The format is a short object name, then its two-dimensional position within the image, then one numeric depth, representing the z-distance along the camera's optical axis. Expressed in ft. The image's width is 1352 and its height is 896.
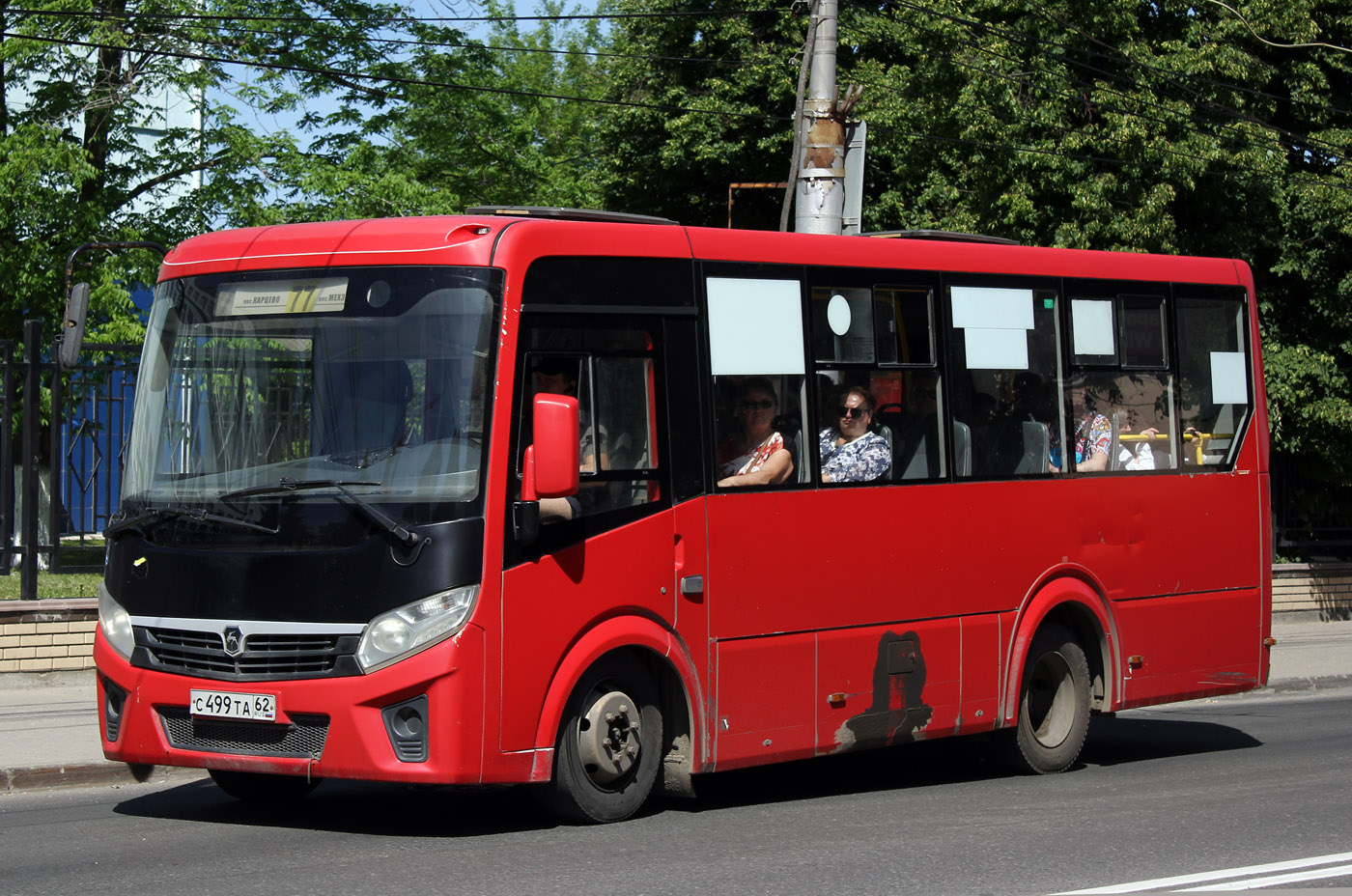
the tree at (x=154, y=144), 67.05
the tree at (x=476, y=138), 84.02
